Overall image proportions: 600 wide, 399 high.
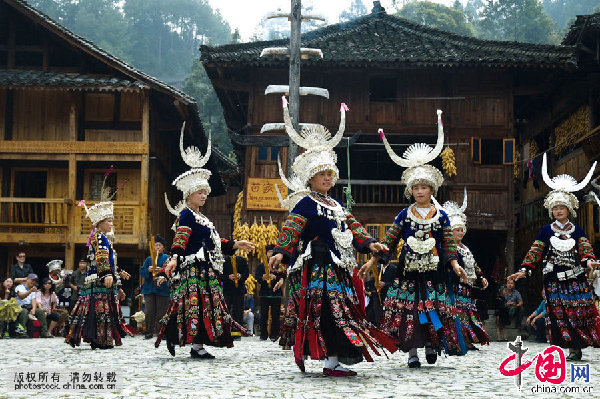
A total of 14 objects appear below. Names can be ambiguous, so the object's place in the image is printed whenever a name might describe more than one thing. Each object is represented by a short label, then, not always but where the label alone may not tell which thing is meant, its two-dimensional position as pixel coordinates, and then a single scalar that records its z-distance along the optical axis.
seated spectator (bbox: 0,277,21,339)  17.53
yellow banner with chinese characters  23.48
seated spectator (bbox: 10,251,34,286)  19.06
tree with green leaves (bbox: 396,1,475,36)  57.38
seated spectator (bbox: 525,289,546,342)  16.30
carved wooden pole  16.48
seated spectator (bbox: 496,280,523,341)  17.59
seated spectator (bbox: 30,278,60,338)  18.05
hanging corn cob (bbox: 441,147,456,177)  23.31
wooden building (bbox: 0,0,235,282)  23.47
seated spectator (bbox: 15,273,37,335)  18.28
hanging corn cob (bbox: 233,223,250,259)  22.94
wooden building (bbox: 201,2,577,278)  23.27
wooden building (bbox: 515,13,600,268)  19.91
